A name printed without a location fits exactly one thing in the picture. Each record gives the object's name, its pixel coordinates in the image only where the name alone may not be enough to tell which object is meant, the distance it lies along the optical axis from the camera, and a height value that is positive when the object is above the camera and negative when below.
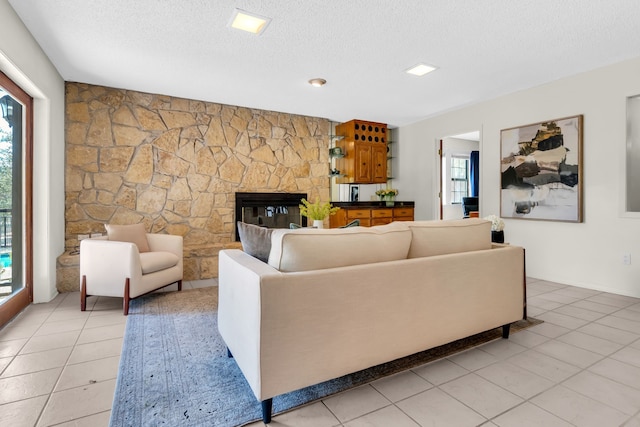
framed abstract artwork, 3.74 +0.49
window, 7.69 +0.75
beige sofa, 1.45 -0.45
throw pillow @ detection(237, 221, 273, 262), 1.83 -0.17
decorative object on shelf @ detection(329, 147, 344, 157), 5.70 +1.01
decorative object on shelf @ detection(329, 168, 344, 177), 5.87 +0.68
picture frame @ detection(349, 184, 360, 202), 6.16 +0.33
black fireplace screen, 5.07 +0.02
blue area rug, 1.52 -0.93
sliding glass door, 2.70 +0.09
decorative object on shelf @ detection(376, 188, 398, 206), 5.82 +0.30
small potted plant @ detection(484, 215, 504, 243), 3.09 -0.18
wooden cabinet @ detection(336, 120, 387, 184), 5.69 +1.02
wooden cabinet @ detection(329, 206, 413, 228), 5.46 -0.08
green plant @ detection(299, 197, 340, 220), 3.54 -0.02
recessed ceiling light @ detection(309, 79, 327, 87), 3.87 +1.51
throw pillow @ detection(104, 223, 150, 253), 3.38 -0.25
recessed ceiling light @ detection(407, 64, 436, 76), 3.47 +1.52
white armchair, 2.94 -0.55
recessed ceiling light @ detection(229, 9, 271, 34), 2.50 +1.48
